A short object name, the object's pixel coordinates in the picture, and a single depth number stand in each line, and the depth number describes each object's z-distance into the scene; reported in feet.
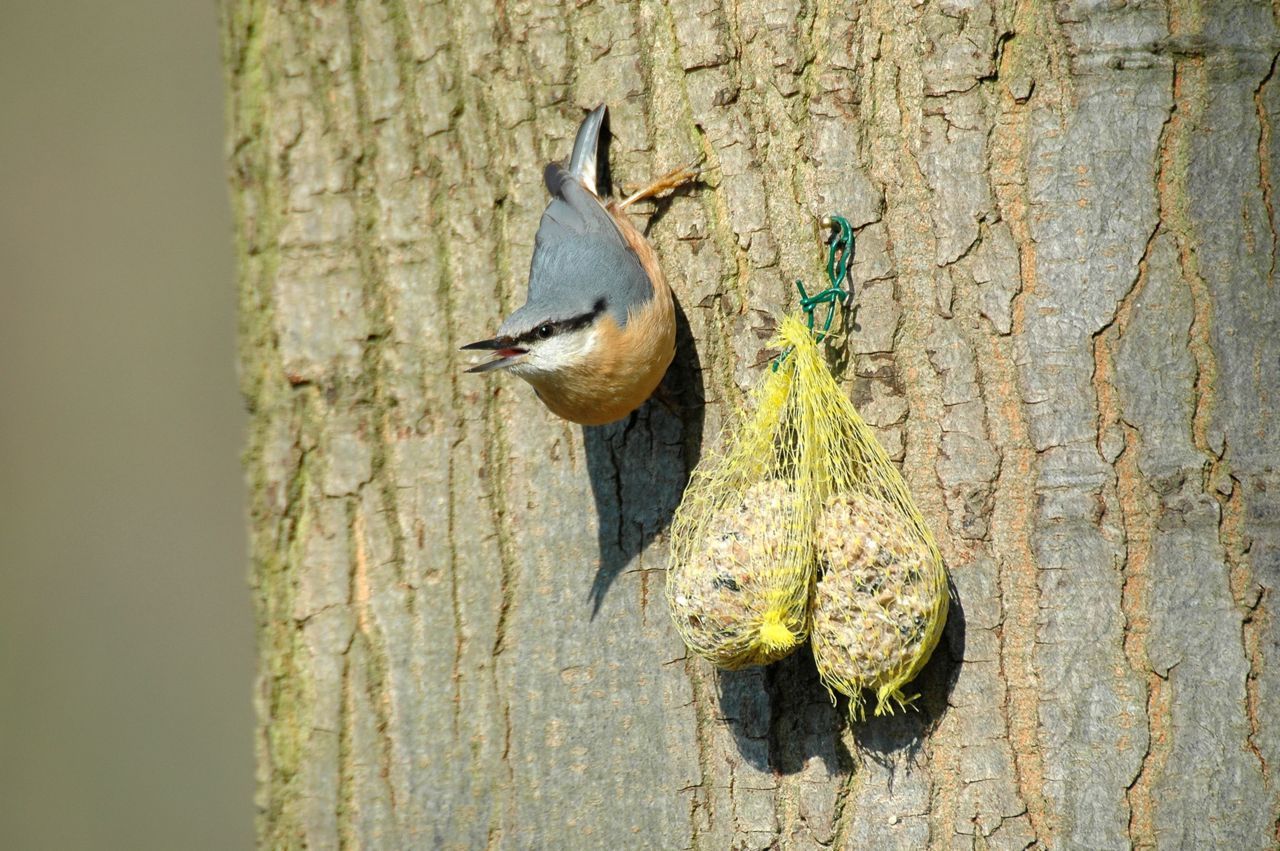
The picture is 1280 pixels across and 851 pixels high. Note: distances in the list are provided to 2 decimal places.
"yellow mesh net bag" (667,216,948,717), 14.17
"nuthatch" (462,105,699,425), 16.51
